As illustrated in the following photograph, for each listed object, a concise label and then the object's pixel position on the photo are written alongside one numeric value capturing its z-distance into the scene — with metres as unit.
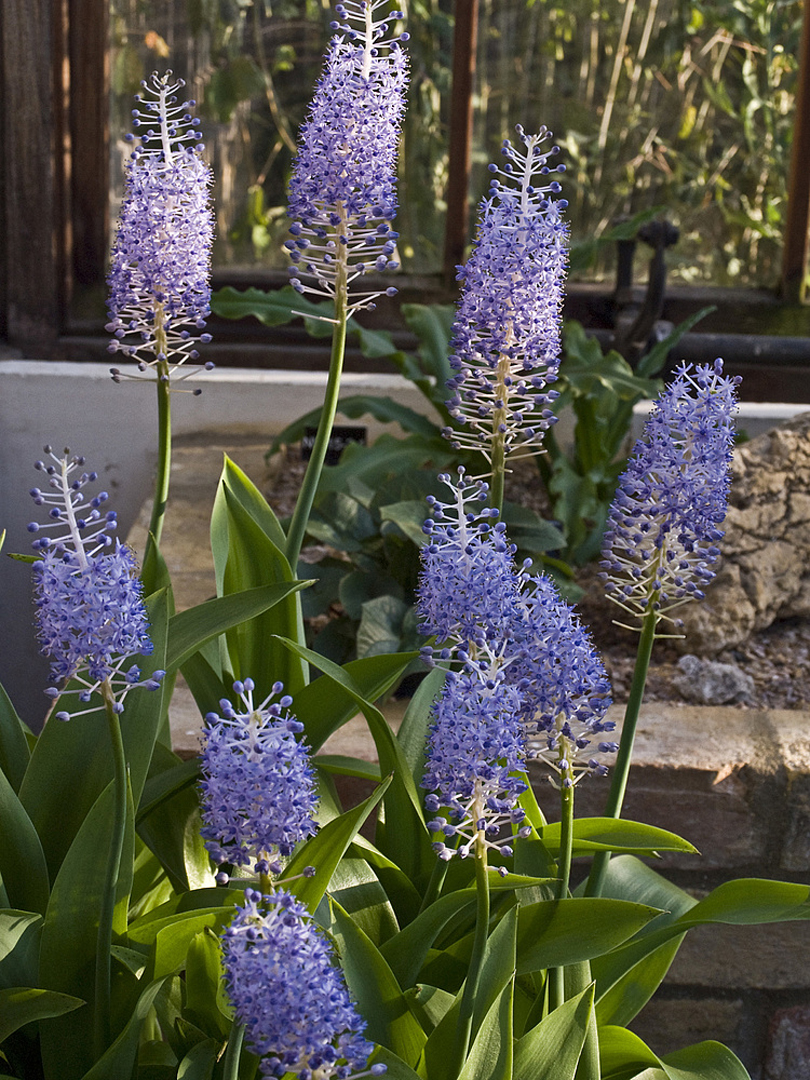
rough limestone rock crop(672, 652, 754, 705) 2.02
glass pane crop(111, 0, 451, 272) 3.10
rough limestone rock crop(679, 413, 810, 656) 2.20
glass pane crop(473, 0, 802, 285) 3.15
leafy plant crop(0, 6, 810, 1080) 0.71
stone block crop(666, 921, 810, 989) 1.67
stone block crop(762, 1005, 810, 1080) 1.67
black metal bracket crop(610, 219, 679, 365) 2.70
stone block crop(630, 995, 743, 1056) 1.70
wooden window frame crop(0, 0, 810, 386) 2.91
